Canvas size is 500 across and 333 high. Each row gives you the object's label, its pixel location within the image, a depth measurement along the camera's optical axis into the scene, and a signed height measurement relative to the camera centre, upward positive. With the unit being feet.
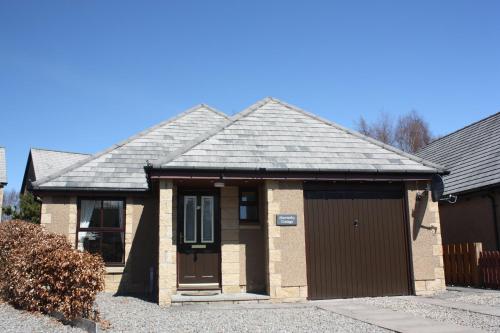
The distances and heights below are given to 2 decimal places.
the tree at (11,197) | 241.33 +22.98
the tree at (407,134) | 145.18 +30.90
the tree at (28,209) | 72.64 +4.92
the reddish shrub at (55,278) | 25.41 -2.05
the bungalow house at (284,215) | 36.24 +1.84
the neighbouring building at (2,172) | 93.81 +14.30
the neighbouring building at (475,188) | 48.47 +4.84
